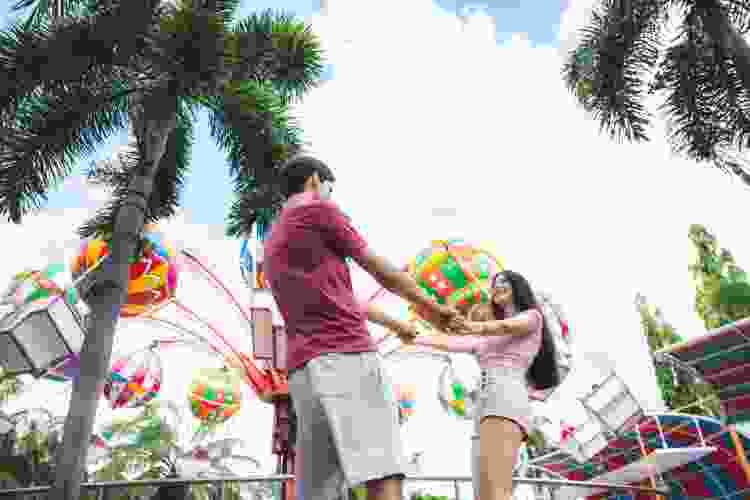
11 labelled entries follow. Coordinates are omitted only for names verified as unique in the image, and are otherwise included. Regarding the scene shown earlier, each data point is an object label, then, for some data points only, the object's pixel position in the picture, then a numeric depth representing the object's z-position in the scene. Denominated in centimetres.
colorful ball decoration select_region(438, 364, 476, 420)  1369
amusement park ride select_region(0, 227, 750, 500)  937
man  179
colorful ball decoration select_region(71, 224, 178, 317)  945
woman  267
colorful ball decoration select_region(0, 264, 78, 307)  761
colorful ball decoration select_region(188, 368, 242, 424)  1453
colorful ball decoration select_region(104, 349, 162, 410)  1385
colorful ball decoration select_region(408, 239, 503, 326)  1003
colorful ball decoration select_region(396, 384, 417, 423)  1397
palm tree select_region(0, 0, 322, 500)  746
